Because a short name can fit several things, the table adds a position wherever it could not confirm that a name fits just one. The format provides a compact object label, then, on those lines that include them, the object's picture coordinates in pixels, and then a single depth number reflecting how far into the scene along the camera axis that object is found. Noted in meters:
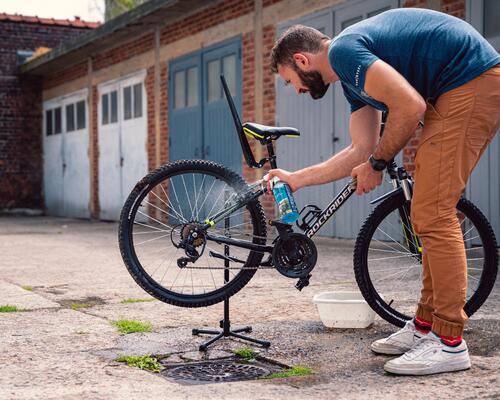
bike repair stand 3.76
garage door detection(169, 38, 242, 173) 11.84
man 3.25
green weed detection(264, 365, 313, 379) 3.28
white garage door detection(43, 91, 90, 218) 17.95
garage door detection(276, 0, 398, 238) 9.43
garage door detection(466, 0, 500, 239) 7.72
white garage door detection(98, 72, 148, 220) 15.02
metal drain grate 3.27
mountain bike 3.94
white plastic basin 4.12
